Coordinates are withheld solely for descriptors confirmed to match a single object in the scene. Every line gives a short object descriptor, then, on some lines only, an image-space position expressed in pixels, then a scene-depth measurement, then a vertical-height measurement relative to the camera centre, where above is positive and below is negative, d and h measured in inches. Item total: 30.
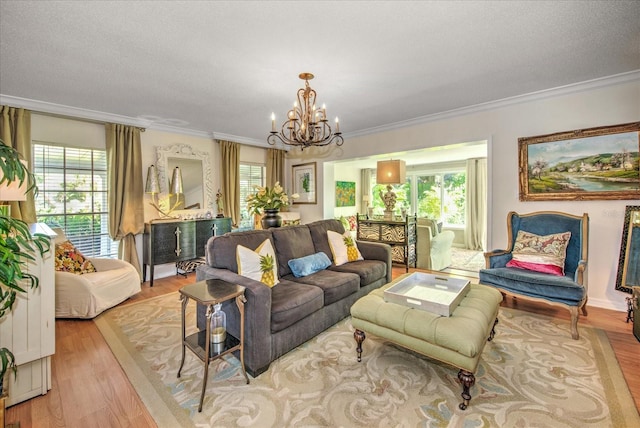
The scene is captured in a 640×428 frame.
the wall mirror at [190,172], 185.4 +31.1
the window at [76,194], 148.5 +13.4
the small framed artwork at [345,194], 295.4 +23.8
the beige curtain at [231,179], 212.1 +28.8
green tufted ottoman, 67.7 -29.5
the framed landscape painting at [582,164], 119.9 +22.2
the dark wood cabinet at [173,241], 166.1 -14.1
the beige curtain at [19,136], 131.3 +38.9
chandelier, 109.4 +34.3
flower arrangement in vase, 127.2 +6.1
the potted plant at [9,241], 51.4 -4.2
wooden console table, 190.9 -14.2
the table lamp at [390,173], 190.2 +28.6
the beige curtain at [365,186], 337.4 +35.1
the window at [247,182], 229.8 +29.0
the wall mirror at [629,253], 113.0 -16.2
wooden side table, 70.4 -24.4
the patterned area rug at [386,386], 65.8 -45.6
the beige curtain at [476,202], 271.1 +12.0
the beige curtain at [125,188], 163.5 +17.7
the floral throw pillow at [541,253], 118.2 -16.8
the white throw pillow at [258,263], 96.8 -16.3
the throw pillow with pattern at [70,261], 130.0 -19.7
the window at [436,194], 295.1 +22.1
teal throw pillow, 115.9 -20.2
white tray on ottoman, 78.7 -24.7
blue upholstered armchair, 103.1 -23.2
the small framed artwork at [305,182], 240.7 +29.7
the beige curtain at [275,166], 243.6 +43.5
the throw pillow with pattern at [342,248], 136.3 -15.9
